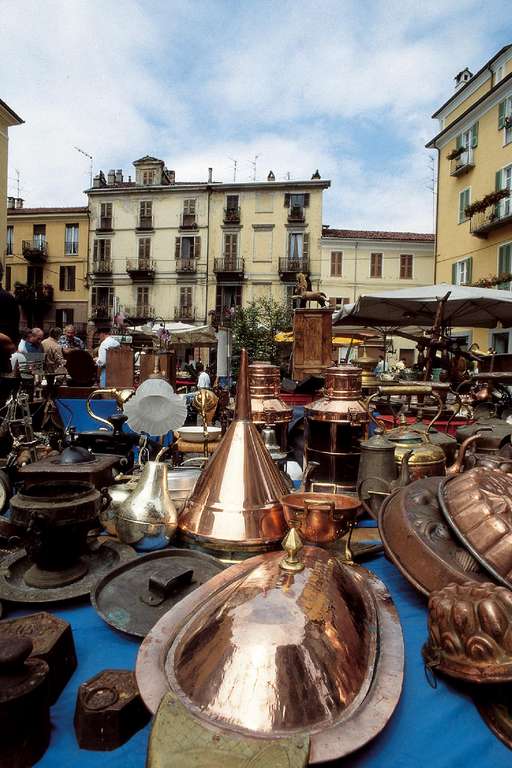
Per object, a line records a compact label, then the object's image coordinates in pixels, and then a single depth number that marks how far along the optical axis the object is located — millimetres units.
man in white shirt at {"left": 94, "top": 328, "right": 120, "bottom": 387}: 6490
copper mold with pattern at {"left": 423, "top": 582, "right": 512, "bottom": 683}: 966
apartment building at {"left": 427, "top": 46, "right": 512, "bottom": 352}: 15258
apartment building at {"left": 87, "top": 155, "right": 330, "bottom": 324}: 25156
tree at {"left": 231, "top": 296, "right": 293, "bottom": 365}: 18828
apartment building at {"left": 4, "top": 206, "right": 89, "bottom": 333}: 27062
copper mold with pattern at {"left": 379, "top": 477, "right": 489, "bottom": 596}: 1268
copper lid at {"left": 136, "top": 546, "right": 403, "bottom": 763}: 851
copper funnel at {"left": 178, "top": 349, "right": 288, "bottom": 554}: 1591
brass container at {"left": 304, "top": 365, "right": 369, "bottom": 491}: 2568
